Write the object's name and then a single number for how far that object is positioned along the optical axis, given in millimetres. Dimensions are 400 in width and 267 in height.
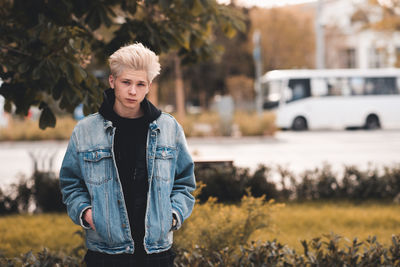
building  48500
